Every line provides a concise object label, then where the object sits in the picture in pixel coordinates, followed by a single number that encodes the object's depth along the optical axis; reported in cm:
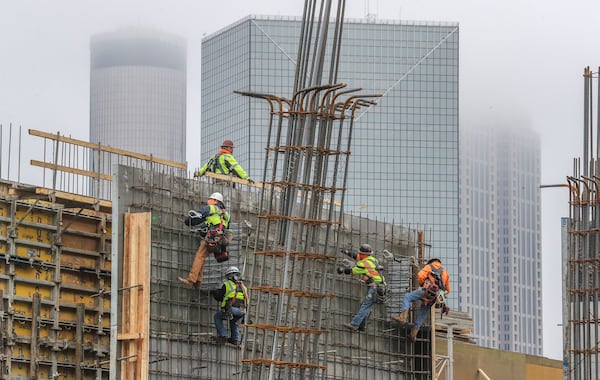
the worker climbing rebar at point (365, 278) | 4438
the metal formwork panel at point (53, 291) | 3750
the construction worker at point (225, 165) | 4181
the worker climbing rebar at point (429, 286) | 4478
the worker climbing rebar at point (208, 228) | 3828
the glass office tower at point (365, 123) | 19150
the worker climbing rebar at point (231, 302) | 3869
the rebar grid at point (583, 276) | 4756
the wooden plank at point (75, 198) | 3853
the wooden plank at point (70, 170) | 3959
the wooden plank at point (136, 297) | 3741
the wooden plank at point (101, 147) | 3978
